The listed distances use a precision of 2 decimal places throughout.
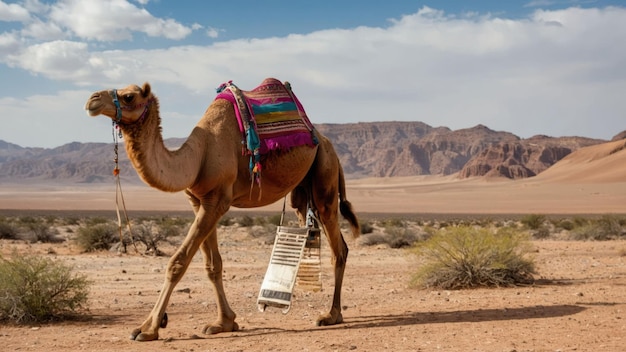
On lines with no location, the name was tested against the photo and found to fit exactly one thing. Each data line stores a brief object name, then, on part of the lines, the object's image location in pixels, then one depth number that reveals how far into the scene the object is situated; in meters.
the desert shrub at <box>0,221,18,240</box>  27.41
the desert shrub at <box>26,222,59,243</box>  26.41
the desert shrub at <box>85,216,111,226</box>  36.00
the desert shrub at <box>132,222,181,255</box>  20.98
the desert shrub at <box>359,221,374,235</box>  30.64
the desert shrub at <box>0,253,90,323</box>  9.17
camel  7.23
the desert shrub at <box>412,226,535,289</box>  12.41
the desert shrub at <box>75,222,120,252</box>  22.06
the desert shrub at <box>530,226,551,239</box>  31.14
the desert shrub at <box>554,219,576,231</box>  36.47
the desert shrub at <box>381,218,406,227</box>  37.91
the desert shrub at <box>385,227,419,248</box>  24.12
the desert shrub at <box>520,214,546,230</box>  34.94
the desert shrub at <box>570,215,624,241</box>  27.14
